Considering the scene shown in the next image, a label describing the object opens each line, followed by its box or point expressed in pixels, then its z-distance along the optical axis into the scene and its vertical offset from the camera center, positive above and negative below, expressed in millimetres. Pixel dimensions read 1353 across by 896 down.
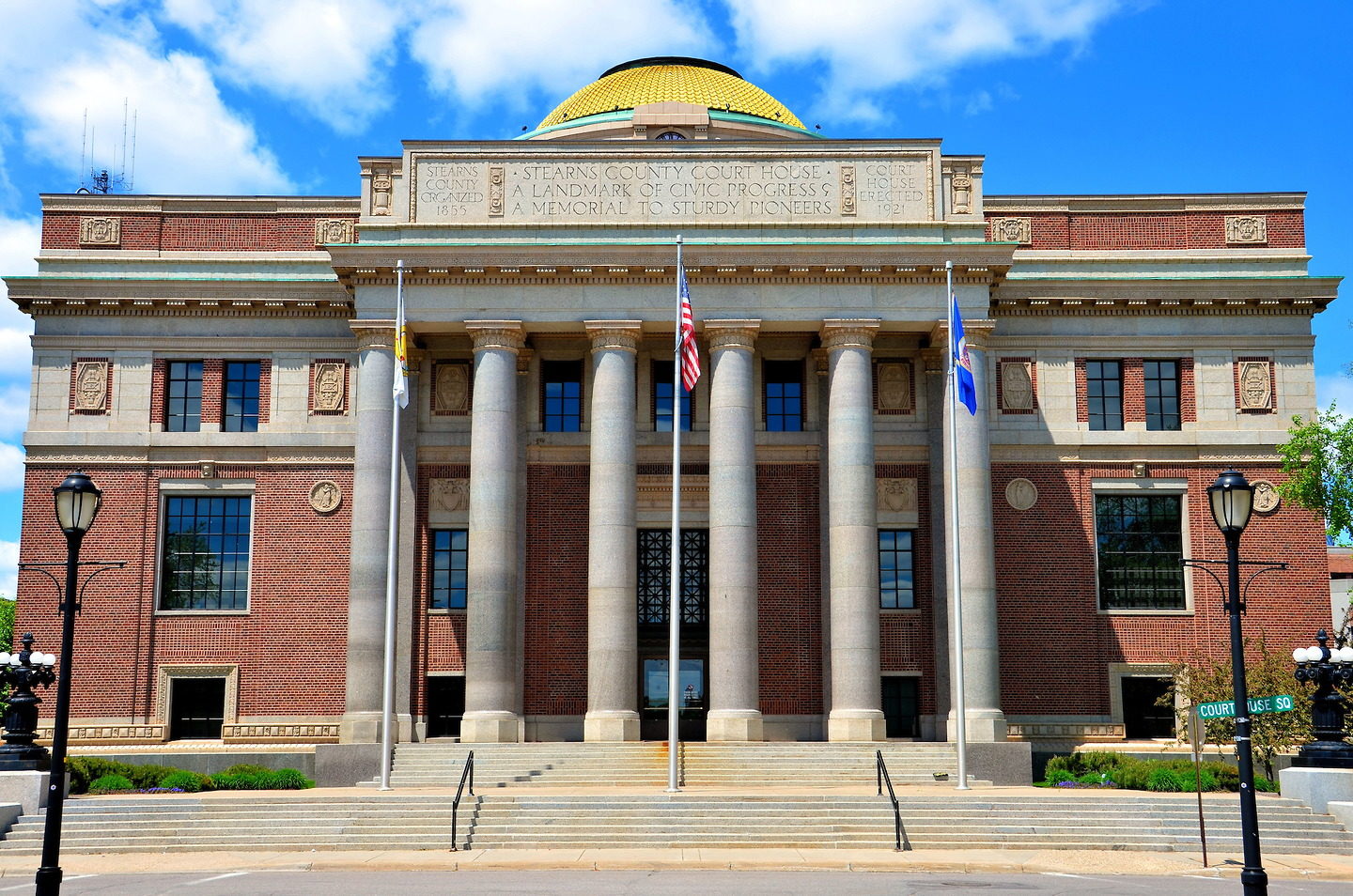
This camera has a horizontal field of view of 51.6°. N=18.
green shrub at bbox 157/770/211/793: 33969 -4182
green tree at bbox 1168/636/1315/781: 32406 -2014
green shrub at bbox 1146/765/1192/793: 32062 -3880
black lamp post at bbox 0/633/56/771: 28812 -2105
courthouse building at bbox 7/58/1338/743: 39188 +5622
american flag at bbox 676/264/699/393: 32750 +5989
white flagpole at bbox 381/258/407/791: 32394 -329
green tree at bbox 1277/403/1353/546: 39375 +3998
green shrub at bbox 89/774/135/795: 33062 -4130
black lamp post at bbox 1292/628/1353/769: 28891 -1869
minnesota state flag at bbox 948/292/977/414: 33906 +6174
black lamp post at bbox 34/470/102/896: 16859 -254
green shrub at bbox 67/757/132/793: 33000 -3900
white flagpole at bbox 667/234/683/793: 31062 -895
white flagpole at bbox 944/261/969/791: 32781 +358
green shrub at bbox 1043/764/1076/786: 35750 -4191
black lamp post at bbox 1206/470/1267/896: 15996 -293
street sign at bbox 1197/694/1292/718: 21984 -1498
